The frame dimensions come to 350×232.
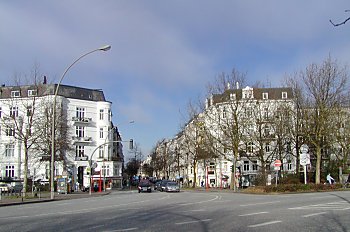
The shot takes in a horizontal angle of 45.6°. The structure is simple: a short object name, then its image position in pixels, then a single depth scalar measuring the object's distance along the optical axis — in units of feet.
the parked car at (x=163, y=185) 181.50
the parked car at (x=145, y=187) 178.80
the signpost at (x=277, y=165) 126.62
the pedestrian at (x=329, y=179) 150.10
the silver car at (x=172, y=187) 170.19
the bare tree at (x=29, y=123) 130.24
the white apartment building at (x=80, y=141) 228.43
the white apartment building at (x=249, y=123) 160.86
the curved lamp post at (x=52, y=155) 91.48
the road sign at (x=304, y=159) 120.34
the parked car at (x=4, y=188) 149.12
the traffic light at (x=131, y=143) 151.92
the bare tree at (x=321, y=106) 141.79
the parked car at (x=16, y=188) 155.84
